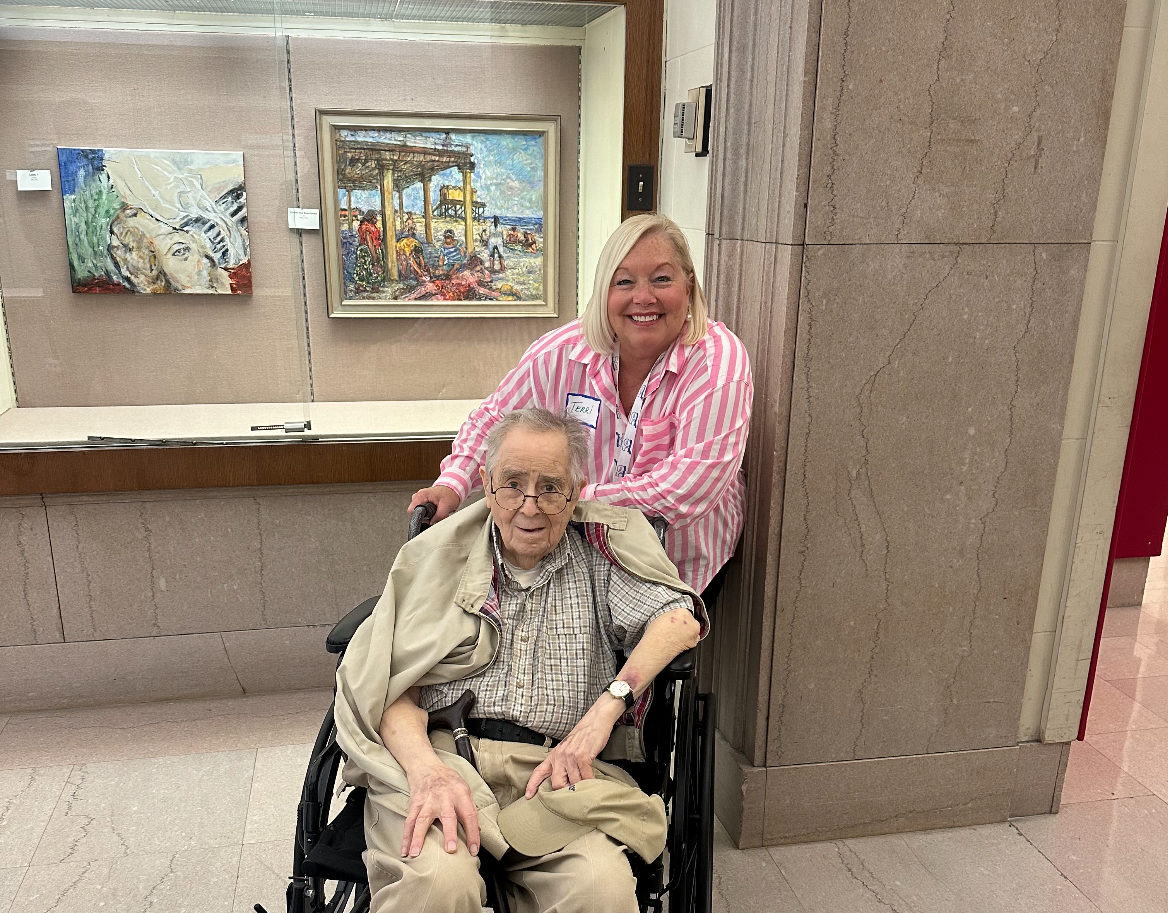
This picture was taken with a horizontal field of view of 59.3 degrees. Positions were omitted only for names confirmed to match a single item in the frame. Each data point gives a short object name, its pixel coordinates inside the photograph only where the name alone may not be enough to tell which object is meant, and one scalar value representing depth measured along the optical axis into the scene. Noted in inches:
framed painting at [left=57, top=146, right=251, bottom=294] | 115.0
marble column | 85.5
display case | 113.8
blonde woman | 85.7
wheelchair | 68.6
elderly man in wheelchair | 66.0
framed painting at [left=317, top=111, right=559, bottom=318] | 119.9
